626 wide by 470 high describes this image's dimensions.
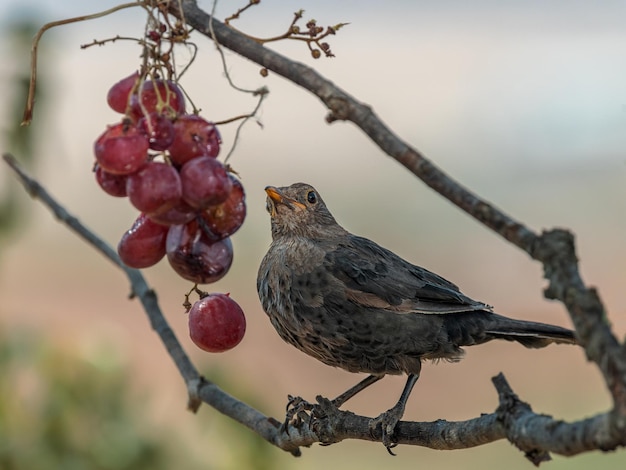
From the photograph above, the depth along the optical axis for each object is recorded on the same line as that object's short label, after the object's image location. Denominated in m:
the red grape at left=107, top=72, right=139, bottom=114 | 4.23
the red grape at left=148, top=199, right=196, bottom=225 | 4.02
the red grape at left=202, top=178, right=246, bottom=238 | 4.28
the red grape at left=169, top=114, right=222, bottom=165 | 4.09
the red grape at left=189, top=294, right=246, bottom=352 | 4.71
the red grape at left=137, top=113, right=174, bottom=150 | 3.99
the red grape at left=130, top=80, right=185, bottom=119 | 4.06
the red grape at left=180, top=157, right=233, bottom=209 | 3.91
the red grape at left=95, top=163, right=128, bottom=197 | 4.14
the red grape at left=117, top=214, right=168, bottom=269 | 4.37
